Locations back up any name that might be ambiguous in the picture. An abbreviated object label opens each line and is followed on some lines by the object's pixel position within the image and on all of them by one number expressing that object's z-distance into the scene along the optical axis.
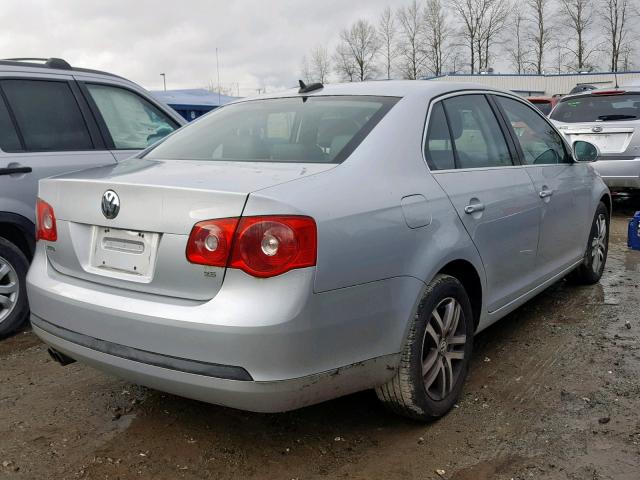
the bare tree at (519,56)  63.75
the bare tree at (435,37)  65.75
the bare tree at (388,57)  65.74
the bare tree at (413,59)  64.62
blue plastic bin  6.11
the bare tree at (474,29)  64.85
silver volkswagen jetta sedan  2.21
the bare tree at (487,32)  64.31
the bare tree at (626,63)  57.52
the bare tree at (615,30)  58.19
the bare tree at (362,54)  62.31
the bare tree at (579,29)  59.91
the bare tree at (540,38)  62.41
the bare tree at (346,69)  61.97
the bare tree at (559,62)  61.10
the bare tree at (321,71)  58.76
